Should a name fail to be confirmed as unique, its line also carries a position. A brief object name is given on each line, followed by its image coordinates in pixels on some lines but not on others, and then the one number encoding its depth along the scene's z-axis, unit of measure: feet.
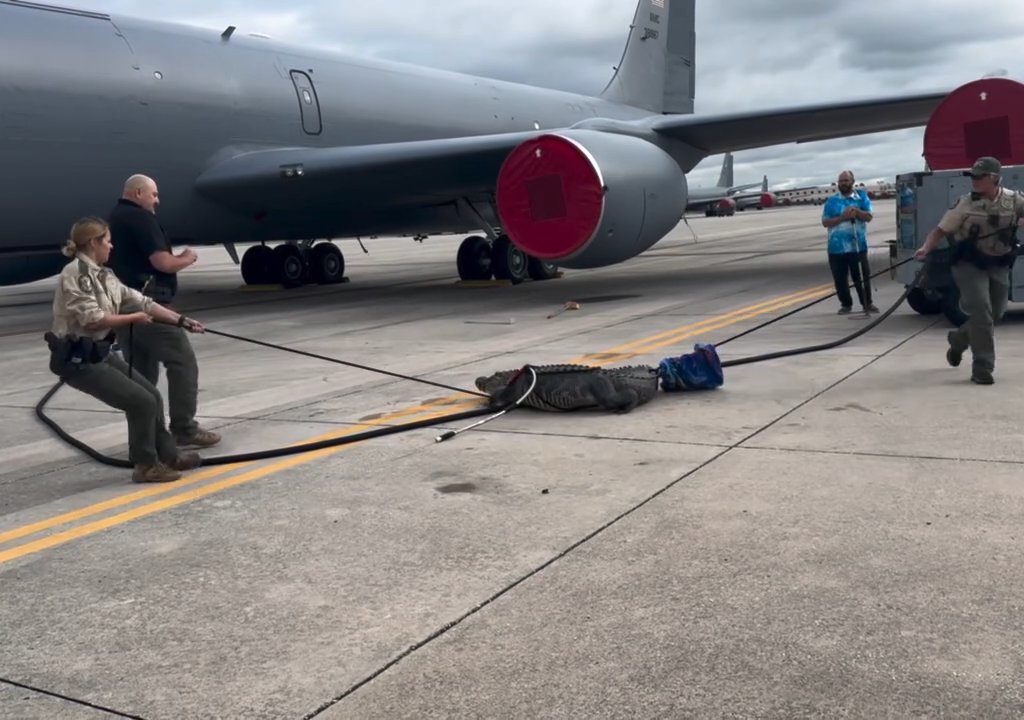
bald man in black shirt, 18.04
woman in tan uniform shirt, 15.75
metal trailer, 28.81
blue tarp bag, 21.63
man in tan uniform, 21.26
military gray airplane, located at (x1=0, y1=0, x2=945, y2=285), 36.58
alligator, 20.18
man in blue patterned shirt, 32.45
